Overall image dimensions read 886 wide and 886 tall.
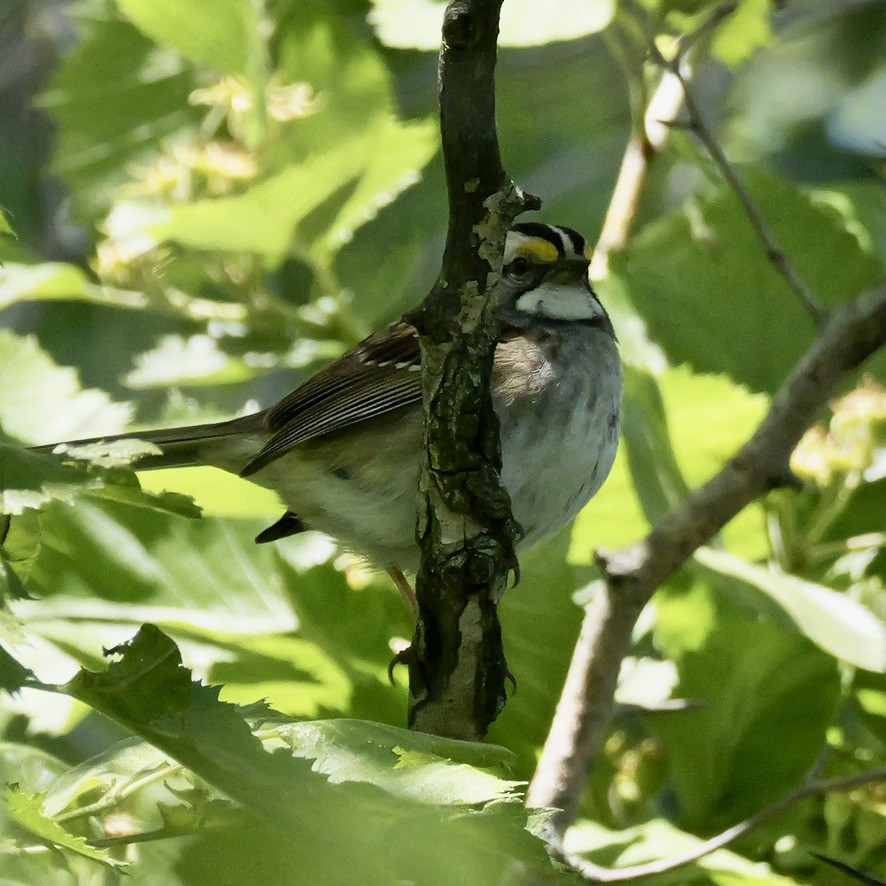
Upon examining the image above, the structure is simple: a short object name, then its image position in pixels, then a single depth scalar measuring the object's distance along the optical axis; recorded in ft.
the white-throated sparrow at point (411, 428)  17.99
